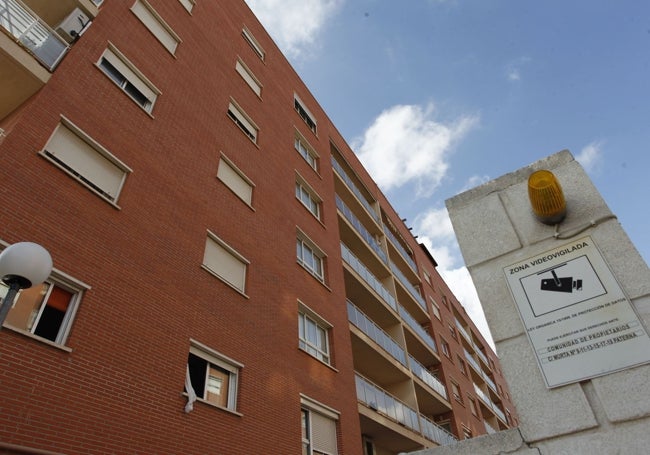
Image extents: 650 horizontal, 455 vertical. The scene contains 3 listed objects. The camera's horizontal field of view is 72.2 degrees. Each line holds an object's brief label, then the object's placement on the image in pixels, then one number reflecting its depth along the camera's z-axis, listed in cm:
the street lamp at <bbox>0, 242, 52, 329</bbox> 346
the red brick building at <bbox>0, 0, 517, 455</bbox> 633
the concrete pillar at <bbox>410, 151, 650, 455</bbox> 262
